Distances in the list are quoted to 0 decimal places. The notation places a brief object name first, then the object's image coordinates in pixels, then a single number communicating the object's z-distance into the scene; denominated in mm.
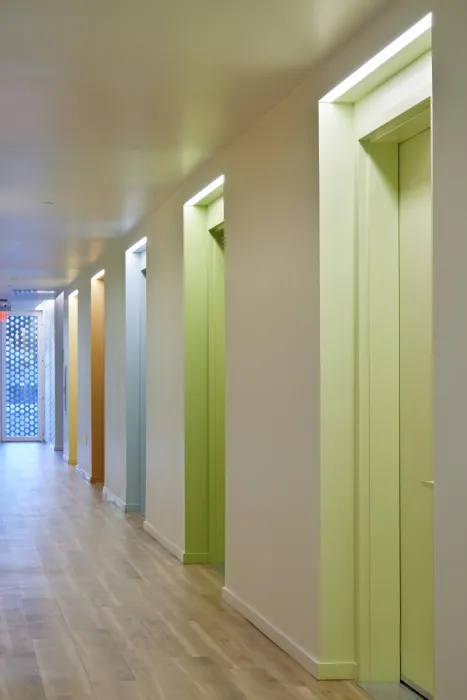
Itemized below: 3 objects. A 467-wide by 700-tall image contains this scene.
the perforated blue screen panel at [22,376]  23250
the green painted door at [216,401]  7824
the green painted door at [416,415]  4465
